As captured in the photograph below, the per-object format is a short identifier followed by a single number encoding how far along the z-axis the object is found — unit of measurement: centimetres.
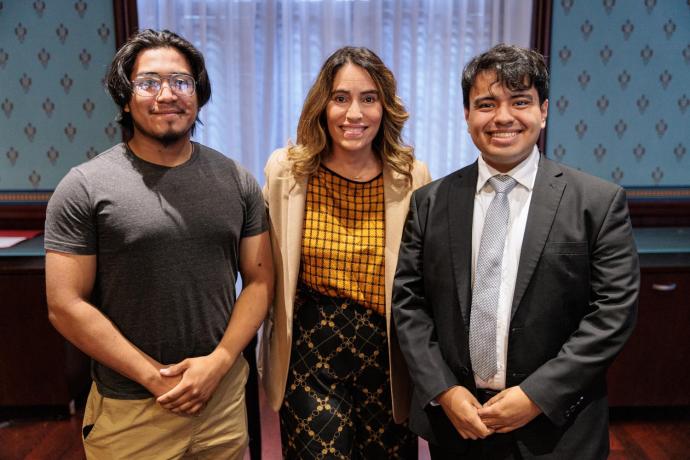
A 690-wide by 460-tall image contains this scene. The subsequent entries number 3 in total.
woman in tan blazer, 175
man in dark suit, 145
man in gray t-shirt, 146
